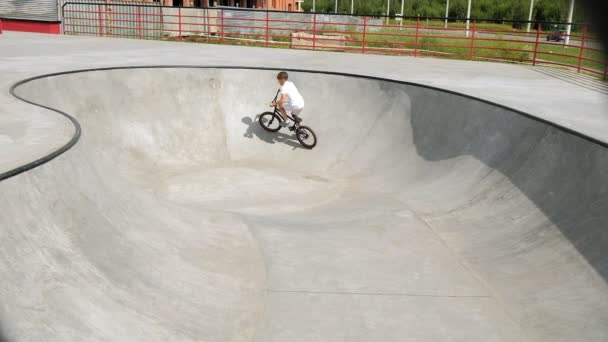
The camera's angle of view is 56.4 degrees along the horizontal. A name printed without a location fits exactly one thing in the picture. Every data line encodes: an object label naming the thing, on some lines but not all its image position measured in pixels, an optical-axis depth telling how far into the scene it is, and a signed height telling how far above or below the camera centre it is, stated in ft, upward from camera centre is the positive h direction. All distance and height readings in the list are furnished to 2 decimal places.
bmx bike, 42.76 -7.09
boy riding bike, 41.19 -4.68
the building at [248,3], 167.12 +10.80
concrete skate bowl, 17.38 -8.56
